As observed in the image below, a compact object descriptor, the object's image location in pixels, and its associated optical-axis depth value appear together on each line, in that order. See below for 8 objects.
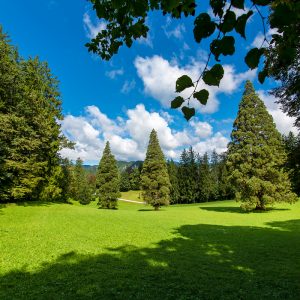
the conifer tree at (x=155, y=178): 43.72
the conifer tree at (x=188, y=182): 76.94
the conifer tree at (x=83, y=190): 73.00
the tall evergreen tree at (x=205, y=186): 76.38
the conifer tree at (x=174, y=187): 77.19
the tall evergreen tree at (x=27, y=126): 23.11
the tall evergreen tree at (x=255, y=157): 34.03
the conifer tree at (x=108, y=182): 50.31
